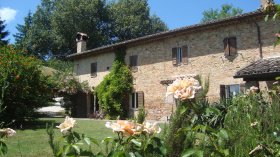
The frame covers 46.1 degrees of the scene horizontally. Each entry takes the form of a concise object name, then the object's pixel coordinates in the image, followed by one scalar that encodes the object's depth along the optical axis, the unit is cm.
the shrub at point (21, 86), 1324
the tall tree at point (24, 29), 5034
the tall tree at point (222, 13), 4496
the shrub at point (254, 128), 226
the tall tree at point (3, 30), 4183
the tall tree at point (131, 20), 4526
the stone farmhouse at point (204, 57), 1552
